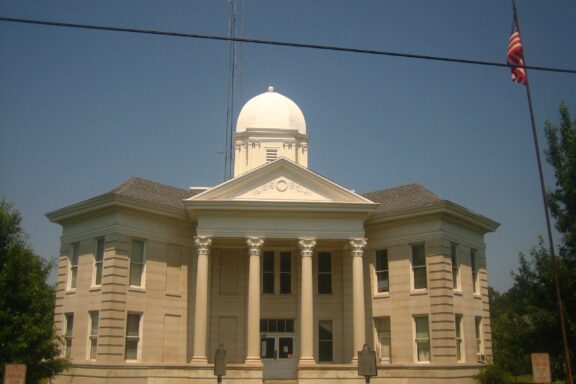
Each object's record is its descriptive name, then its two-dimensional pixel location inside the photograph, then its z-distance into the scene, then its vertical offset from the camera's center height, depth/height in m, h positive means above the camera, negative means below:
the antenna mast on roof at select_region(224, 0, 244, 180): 44.19 +15.03
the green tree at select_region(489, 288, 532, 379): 26.80 +1.38
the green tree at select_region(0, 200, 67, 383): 23.45 +2.43
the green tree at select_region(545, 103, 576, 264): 26.84 +7.75
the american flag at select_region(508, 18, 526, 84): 24.61 +11.43
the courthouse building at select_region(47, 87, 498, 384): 32.12 +4.71
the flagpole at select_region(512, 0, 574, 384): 22.92 +5.11
